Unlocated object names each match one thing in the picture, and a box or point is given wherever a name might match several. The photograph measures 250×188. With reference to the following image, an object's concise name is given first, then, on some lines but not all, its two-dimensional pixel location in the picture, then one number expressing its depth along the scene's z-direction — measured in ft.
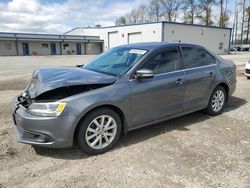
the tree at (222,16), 178.70
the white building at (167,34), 109.29
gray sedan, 10.24
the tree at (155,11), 214.48
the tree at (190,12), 186.42
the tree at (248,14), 196.95
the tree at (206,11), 179.15
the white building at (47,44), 127.24
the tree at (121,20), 244.61
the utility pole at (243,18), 189.69
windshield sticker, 12.93
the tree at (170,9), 200.66
